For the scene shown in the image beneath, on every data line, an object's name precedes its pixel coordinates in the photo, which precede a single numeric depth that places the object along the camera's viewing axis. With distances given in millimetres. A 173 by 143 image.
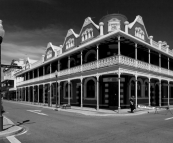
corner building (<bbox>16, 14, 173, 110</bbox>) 16203
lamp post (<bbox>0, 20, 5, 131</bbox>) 7396
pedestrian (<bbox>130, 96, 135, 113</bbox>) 14727
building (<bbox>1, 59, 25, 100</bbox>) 50000
